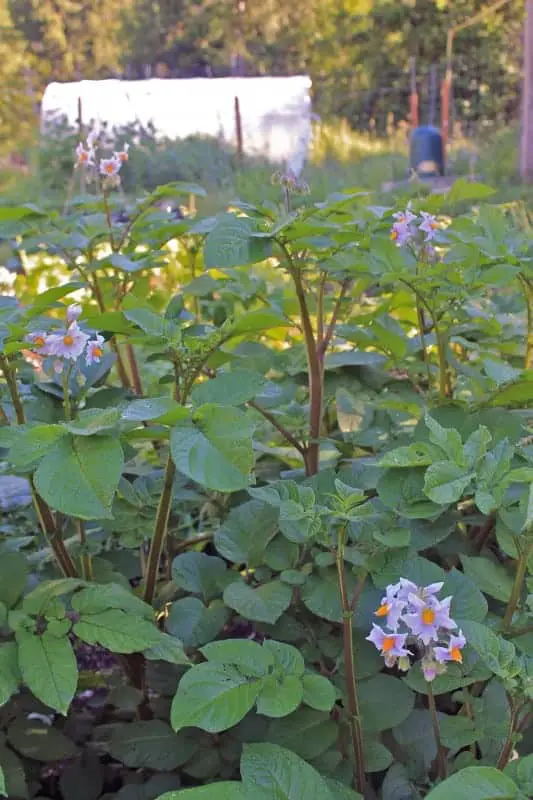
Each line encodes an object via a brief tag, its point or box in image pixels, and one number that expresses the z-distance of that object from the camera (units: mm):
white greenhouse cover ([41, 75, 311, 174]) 10305
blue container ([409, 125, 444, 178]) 9523
